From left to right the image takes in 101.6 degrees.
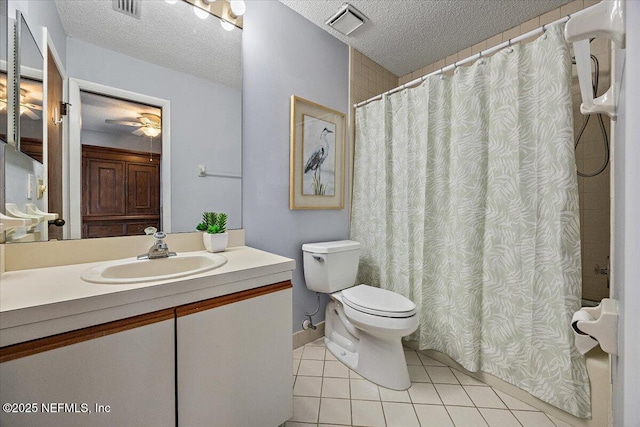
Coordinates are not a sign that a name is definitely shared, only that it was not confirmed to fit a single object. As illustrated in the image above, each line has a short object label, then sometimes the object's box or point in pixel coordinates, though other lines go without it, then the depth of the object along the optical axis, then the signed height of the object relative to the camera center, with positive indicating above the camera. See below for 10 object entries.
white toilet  1.41 -0.59
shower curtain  1.18 -0.01
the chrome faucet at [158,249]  1.13 -0.16
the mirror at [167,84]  1.05 +0.60
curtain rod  1.22 +0.86
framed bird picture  1.80 +0.41
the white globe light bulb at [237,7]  1.47 +1.17
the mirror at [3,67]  0.88 +0.49
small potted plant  1.32 -0.10
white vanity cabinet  0.62 -0.44
